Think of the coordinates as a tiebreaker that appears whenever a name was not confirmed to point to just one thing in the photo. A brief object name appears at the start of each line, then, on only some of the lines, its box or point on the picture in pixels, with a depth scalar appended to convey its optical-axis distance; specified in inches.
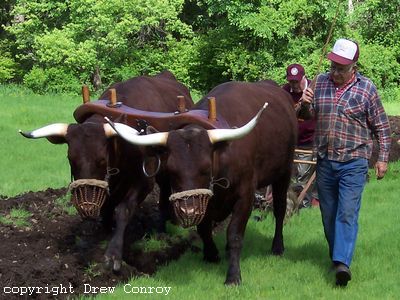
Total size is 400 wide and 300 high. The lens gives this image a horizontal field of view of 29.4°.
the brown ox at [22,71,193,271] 280.7
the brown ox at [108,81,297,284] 256.1
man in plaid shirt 274.2
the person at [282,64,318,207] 386.6
